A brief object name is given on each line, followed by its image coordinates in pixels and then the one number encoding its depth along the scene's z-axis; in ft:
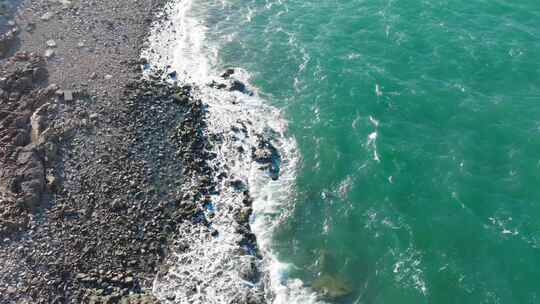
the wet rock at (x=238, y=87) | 329.52
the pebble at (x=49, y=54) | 336.70
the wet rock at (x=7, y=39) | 334.44
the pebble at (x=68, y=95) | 307.58
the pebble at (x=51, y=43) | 346.54
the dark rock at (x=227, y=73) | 339.16
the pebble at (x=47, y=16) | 368.68
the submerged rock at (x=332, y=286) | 226.38
